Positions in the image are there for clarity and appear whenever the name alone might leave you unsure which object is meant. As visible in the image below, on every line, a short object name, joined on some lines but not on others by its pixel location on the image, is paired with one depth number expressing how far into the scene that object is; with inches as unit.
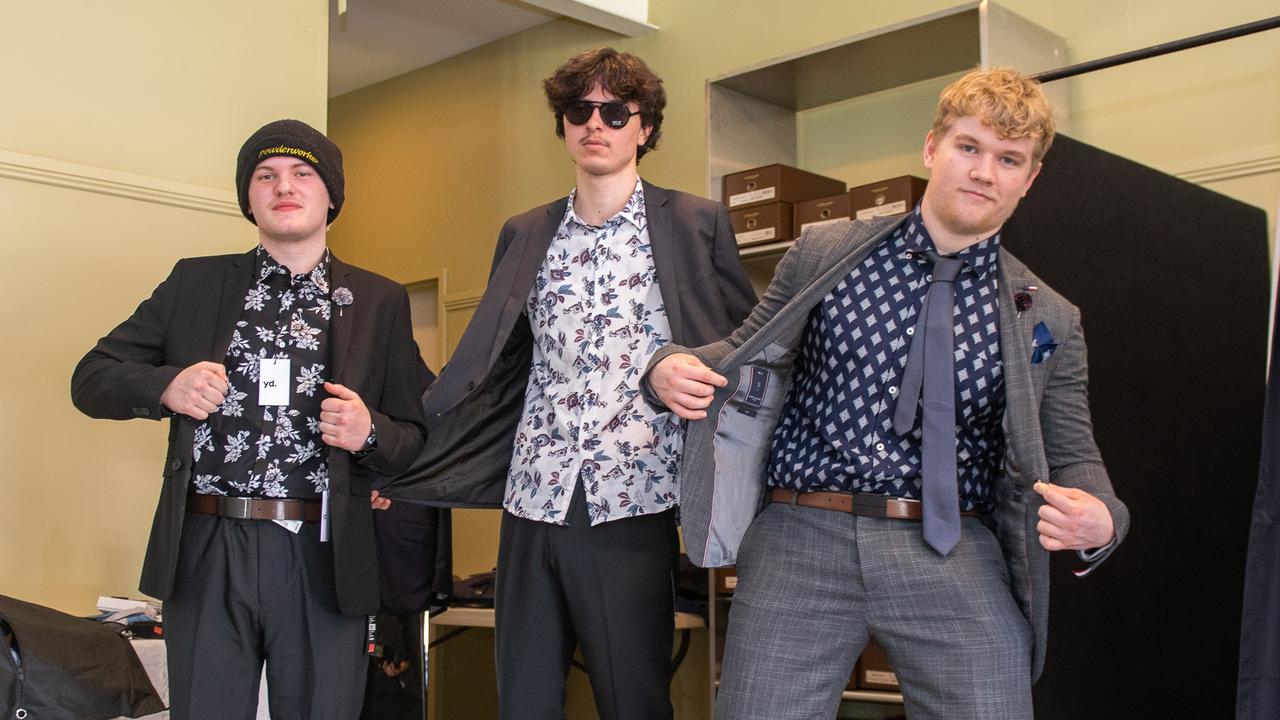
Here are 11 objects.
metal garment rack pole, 124.1
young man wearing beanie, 95.3
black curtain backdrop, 117.2
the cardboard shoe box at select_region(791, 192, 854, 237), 169.8
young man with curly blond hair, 81.4
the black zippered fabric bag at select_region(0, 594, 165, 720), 100.4
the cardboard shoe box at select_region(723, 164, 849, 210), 175.0
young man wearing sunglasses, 103.6
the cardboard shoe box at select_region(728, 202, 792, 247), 173.9
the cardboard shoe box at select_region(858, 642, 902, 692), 159.0
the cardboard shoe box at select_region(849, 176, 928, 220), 162.7
